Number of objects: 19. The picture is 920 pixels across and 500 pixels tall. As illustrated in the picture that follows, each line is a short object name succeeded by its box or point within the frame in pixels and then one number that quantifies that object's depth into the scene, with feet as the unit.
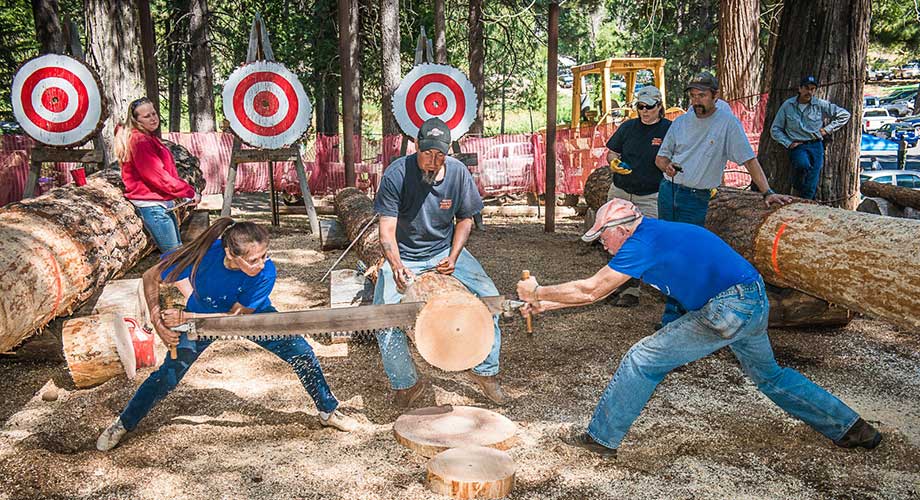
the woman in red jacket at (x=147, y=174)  18.37
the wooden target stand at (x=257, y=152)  33.30
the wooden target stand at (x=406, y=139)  32.63
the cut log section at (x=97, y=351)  15.40
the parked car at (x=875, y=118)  83.41
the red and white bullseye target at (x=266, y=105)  32.71
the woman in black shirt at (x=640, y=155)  21.16
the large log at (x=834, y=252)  13.99
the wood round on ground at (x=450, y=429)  12.77
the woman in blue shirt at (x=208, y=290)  12.00
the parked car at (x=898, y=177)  37.33
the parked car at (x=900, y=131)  65.82
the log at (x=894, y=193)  25.48
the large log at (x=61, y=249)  15.06
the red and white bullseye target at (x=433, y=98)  31.73
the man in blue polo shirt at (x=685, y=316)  11.73
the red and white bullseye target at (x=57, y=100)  28.37
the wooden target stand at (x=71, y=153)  29.22
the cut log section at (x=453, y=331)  12.55
